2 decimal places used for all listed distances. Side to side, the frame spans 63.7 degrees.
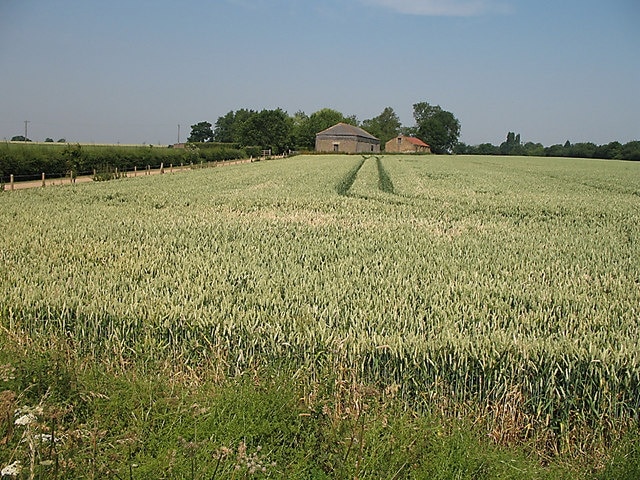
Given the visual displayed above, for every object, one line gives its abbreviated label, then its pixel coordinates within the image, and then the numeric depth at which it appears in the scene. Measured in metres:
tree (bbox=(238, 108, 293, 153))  108.00
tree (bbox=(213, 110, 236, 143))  177.00
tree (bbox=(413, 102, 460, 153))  144.25
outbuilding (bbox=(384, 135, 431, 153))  128.75
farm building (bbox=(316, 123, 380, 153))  114.50
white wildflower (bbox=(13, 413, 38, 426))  2.92
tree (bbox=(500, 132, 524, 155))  126.89
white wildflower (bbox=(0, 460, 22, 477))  2.56
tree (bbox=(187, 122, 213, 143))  156.62
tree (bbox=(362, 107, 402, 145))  164.50
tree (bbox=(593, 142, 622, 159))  95.94
